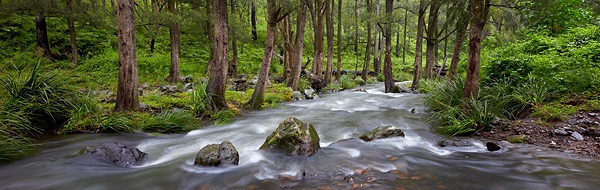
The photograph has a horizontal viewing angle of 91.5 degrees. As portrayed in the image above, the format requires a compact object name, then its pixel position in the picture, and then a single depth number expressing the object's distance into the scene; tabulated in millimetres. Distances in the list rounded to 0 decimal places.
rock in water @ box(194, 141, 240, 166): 4746
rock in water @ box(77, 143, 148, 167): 4863
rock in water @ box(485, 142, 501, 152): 5462
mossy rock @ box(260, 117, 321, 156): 5324
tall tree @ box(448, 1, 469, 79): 7066
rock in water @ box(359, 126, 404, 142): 6484
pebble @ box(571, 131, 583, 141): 5370
